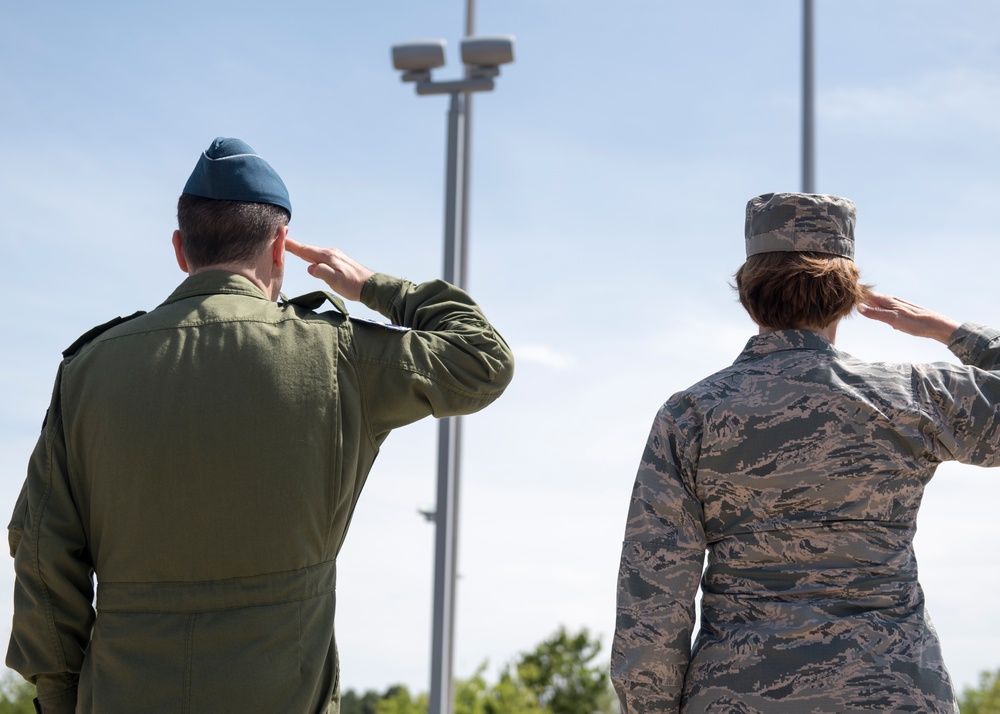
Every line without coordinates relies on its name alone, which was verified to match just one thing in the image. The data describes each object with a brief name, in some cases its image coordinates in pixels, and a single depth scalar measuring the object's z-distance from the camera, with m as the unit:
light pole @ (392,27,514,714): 9.62
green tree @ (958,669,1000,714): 20.97
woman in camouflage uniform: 2.61
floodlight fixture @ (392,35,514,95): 9.84
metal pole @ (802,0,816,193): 9.02
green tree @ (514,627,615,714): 19.47
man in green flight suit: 2.41
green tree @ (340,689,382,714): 30.72
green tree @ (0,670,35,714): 20.20
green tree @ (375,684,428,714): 18.95
